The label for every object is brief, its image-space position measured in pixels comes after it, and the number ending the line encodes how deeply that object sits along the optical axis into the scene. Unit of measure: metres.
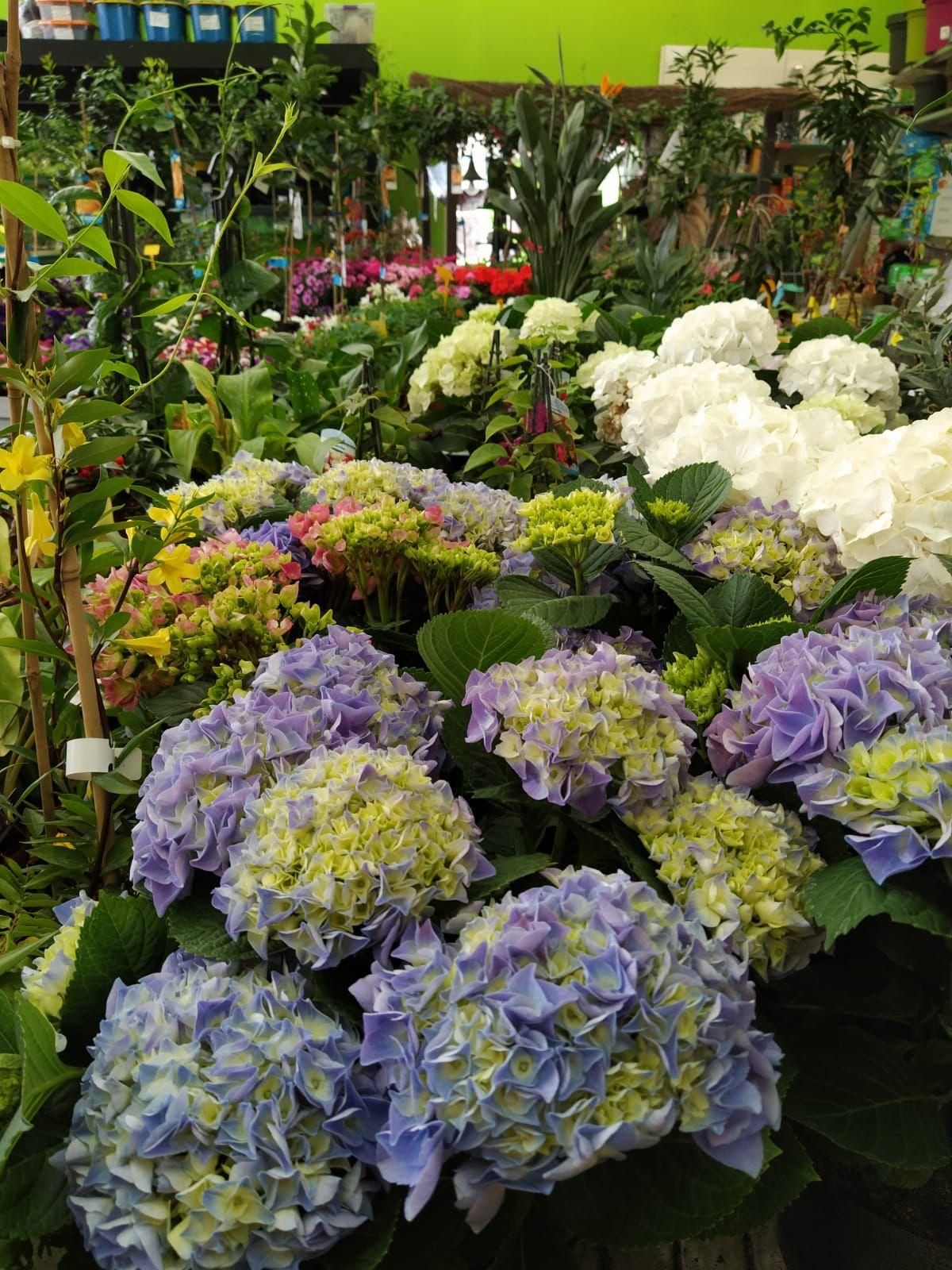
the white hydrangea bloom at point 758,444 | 0.98
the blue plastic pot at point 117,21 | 5.53
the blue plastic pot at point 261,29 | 5.48
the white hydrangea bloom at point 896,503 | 0.87
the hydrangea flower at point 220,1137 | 0.46
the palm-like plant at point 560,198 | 2.44
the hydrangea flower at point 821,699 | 0.60
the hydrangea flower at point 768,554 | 0.86
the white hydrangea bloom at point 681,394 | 1.21
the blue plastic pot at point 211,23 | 5.51
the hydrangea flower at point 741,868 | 0.56
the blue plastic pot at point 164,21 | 5.52
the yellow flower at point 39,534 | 0.61
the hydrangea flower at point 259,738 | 0.58
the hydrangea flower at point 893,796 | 0.53
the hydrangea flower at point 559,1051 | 0.44
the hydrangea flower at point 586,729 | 0.59
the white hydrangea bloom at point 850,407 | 1.33
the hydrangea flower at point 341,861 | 0.53
